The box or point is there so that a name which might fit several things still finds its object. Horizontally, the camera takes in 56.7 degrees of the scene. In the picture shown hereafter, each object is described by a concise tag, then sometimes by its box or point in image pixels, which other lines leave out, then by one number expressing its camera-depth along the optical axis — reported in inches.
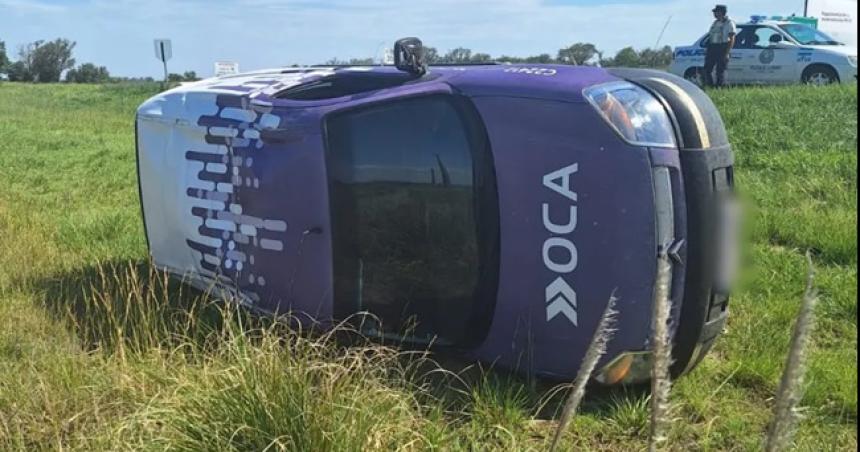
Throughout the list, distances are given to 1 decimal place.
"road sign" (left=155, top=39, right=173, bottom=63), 996.6
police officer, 593.6
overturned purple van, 117.7
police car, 633.6
